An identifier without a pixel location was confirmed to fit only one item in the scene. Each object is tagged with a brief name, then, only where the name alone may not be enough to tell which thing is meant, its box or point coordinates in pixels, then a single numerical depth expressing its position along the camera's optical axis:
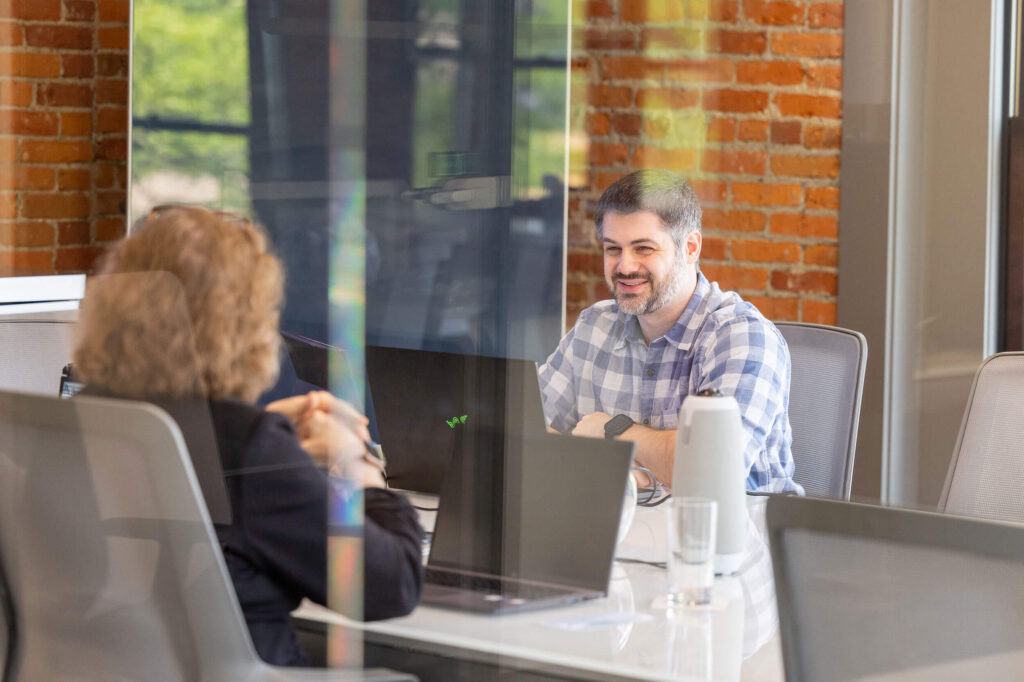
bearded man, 3.92
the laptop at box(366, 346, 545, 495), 3.74
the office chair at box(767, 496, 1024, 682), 3.28
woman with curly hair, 3.49
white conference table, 3.56
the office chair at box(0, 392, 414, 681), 3.48
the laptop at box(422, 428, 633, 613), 3.75
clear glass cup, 3.71
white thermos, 3.78
